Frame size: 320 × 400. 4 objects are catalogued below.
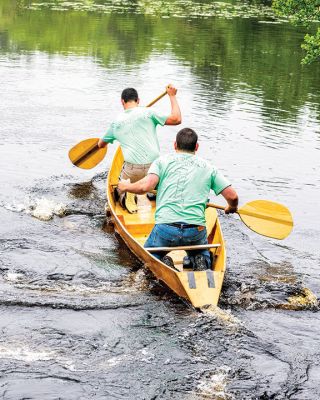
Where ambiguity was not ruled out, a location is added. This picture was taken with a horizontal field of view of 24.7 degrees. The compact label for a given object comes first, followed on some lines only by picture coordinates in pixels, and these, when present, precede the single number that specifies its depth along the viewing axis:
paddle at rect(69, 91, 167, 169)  13.07
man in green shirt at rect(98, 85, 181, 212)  10.43
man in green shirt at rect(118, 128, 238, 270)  7.89
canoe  7.79
